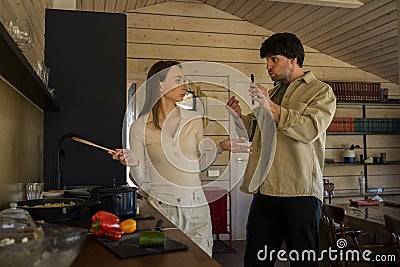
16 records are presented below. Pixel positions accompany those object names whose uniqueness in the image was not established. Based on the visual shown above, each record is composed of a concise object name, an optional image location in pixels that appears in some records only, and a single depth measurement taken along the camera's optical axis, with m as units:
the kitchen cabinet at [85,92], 2.83
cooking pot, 1.52
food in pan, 1.52
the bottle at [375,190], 5.61
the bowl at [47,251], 0.73
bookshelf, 5.55
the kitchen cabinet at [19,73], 1.09
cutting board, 1.09
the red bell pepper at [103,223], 1.28
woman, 1.91
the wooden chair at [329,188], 4.55
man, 1.96
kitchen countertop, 1.01
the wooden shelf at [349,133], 5.52
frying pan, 1.43
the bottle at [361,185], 5.55
